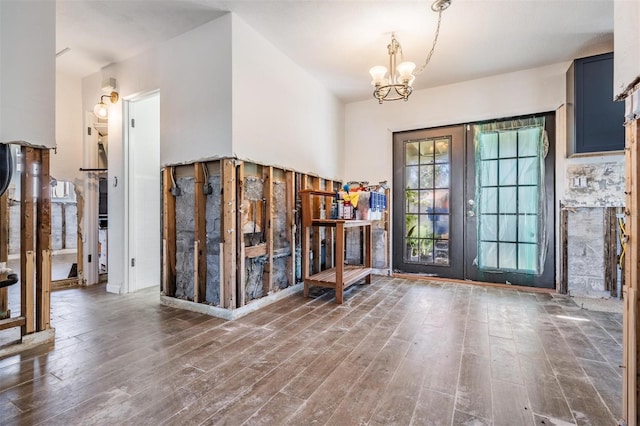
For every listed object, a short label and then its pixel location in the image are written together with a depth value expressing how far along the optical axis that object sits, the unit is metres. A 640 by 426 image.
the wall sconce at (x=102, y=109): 3.75
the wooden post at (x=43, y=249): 2.23
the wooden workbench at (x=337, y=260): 3.25
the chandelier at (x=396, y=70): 2.62
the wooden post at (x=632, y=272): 1.17
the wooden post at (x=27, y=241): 2.16
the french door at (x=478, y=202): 3.80
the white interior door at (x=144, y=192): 3.65
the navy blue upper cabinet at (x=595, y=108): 3.16
